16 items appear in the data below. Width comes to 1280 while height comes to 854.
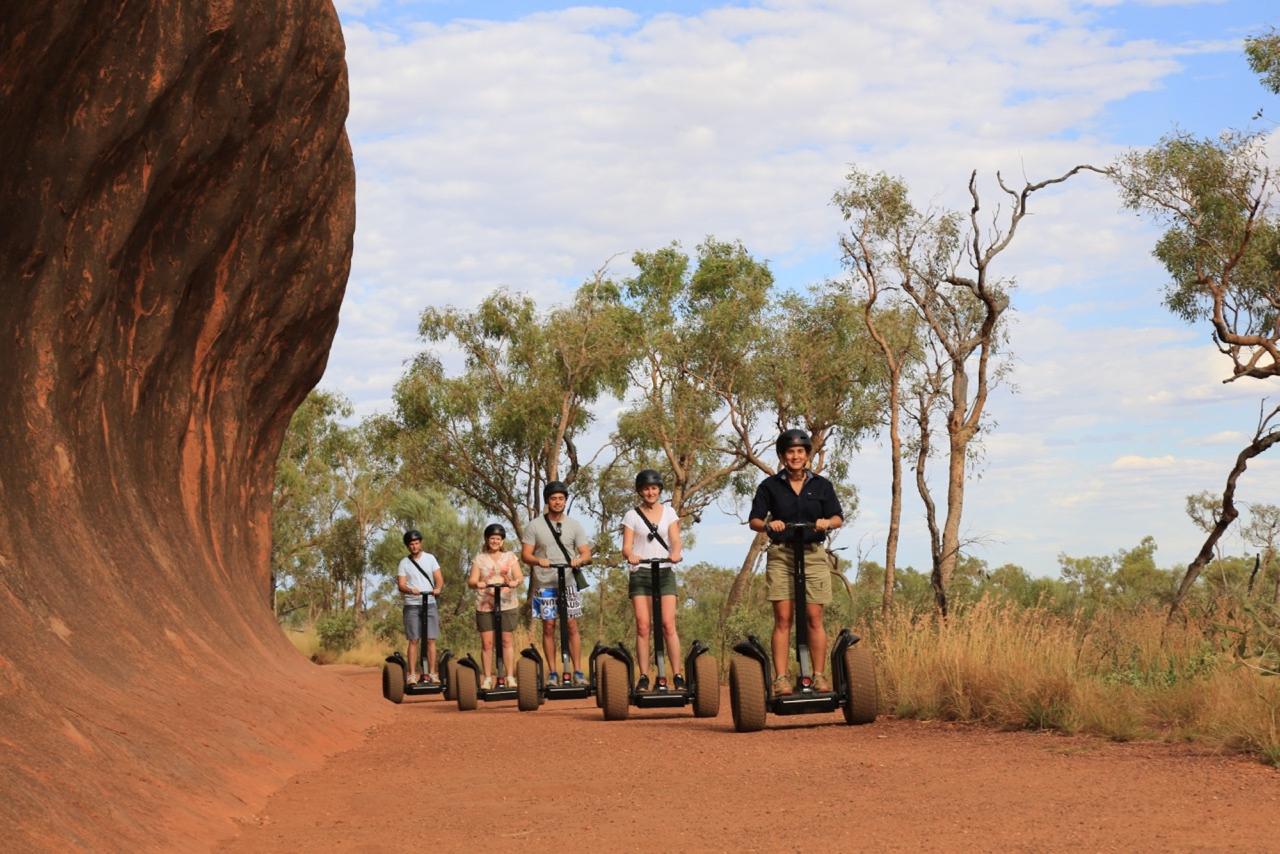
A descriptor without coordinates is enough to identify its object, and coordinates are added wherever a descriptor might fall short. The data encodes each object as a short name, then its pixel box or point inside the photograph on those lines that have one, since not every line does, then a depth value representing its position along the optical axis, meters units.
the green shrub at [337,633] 37.94
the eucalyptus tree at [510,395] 40.59
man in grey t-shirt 14.60
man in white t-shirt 18.30
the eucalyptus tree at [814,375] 37.41
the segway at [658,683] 12.05
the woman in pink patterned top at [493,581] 16.06
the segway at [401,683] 17.80
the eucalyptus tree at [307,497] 54.50
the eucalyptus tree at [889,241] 31.33
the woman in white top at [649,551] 12.45
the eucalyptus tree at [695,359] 39.03
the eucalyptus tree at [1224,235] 26.09
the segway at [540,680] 14.74
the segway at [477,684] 15.93
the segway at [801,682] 10.63
